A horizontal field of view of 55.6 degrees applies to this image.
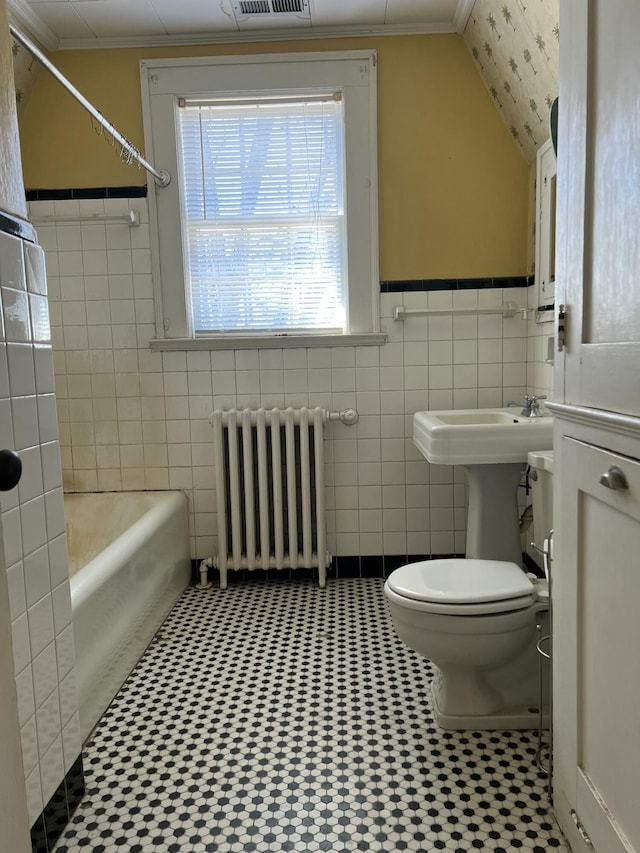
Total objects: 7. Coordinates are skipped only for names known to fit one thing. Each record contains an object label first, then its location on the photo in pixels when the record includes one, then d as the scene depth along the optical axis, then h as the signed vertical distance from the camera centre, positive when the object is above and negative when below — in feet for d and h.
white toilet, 5.15 -2.35
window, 8.69 +2.42
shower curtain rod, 5.17 +2.74
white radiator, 8.85 -1.79
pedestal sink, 6.73 -1.18
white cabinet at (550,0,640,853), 2.97 -0.43
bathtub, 5.67 -2.45
